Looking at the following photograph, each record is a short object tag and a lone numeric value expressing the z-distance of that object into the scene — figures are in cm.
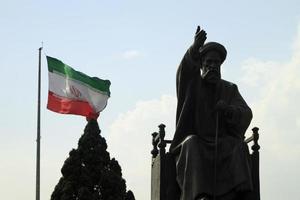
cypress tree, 3550
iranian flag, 2462
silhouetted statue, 1039
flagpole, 2432
